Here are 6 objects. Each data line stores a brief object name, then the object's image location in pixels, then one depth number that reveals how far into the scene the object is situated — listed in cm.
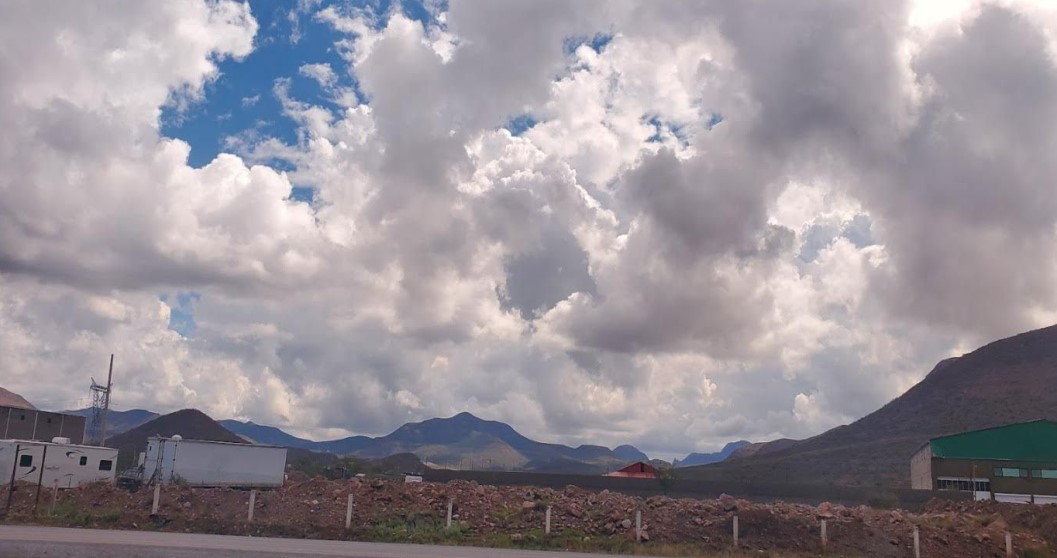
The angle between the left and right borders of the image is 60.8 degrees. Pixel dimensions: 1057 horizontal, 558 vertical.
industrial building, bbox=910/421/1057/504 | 8606
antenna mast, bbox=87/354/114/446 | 11486
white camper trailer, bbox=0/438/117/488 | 5922
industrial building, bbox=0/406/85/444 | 11000
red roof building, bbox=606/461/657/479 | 9231
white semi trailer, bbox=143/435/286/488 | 6300
